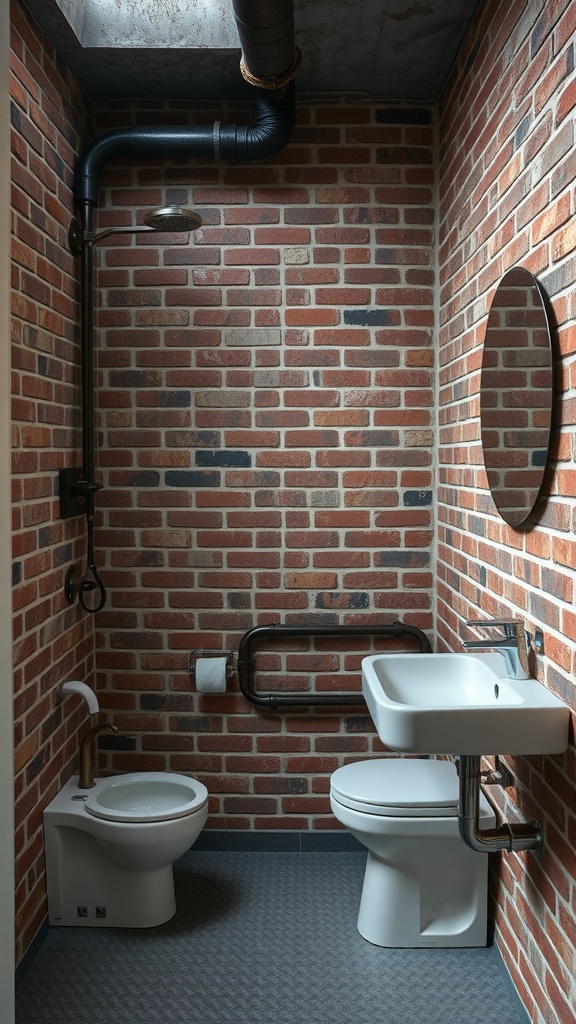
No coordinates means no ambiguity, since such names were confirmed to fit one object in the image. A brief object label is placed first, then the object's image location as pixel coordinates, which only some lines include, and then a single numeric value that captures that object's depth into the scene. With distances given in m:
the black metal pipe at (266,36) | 1.96
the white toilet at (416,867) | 2.13
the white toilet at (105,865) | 2.26
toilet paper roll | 2.72
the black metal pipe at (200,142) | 2.58
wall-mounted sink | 1.56
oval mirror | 1.63
